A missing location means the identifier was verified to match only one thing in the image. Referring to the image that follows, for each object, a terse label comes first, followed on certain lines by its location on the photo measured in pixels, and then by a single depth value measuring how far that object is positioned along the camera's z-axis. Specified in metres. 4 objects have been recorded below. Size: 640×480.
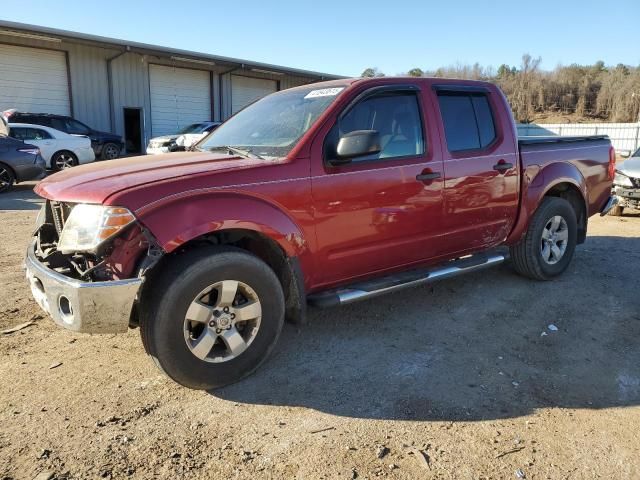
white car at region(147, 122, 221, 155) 16.59
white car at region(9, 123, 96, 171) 14.26
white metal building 19.09
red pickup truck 2.83
